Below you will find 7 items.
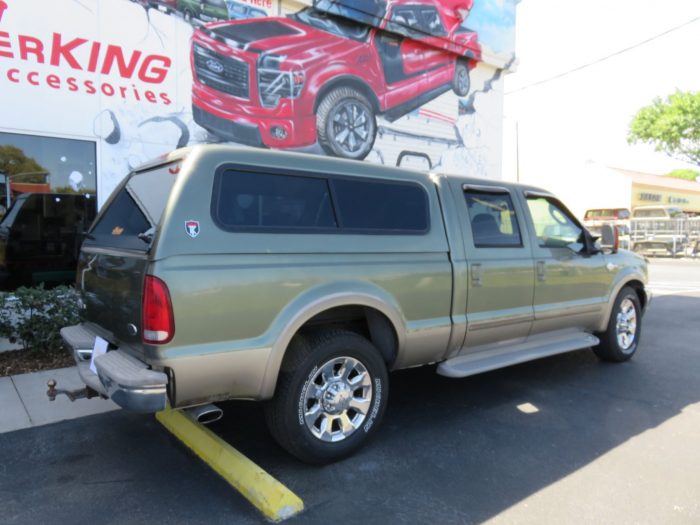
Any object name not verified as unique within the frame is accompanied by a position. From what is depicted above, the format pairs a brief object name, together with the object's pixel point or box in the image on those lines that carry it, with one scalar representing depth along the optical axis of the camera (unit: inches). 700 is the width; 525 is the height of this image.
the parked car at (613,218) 870.4
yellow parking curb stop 107.2
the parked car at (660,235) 828.0
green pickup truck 108.5
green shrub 203.9
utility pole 1352.1
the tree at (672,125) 1237.1
